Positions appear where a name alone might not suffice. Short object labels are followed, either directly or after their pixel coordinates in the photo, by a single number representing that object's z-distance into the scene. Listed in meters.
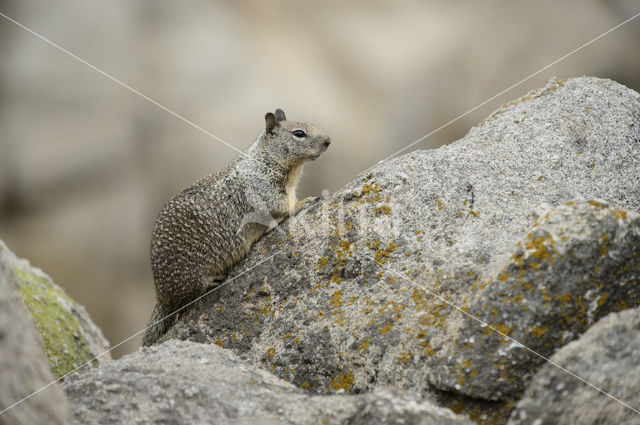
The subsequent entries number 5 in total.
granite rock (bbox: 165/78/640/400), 8.41
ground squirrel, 11.68
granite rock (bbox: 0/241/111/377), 12.29
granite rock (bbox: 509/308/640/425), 5.83
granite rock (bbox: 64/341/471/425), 6.45
